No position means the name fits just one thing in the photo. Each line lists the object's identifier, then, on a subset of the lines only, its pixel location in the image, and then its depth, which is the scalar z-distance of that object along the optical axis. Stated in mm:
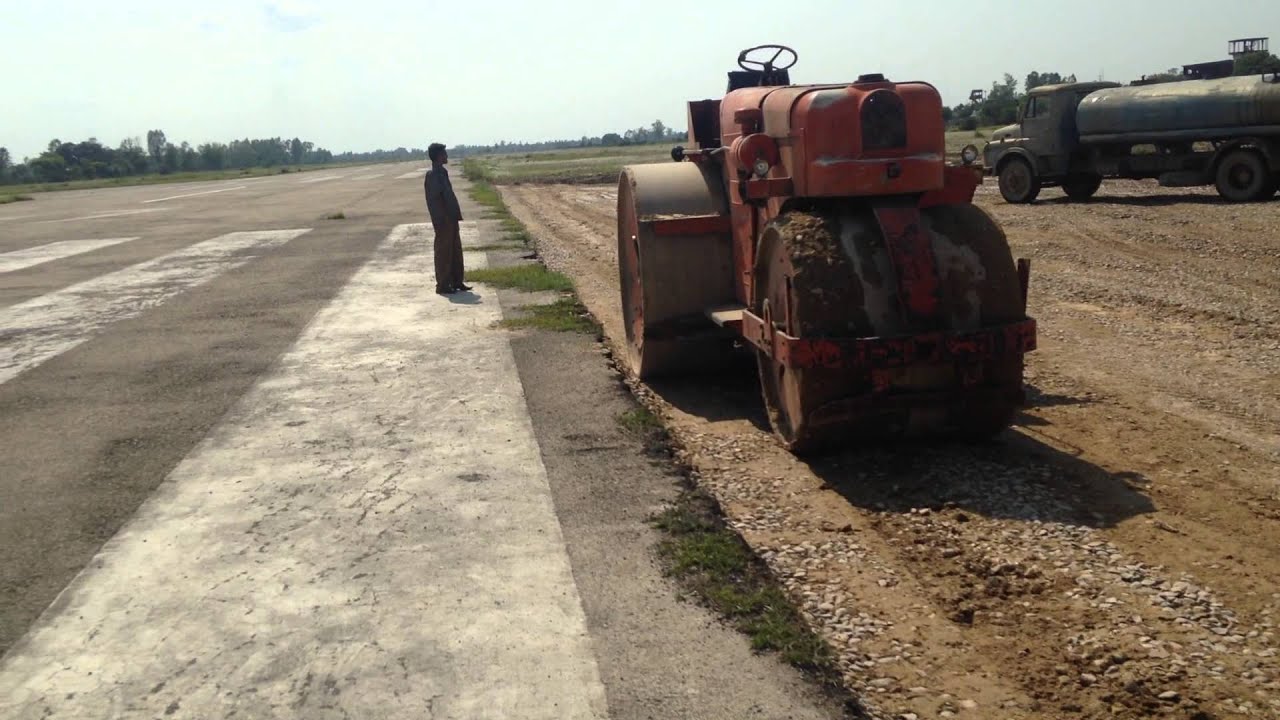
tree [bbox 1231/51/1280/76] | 45062
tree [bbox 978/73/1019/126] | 58219
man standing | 13383
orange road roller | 5672
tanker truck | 20438
